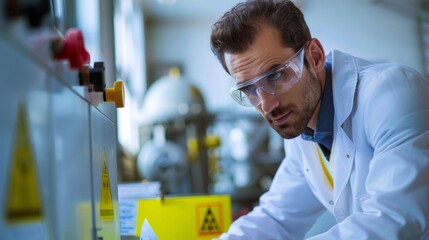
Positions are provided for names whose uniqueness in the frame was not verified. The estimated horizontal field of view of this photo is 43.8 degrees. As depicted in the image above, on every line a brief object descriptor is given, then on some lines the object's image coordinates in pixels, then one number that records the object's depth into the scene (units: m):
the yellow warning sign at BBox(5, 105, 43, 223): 0.41
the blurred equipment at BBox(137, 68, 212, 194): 3.71
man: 0.91
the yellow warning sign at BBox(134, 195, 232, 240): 1.23
